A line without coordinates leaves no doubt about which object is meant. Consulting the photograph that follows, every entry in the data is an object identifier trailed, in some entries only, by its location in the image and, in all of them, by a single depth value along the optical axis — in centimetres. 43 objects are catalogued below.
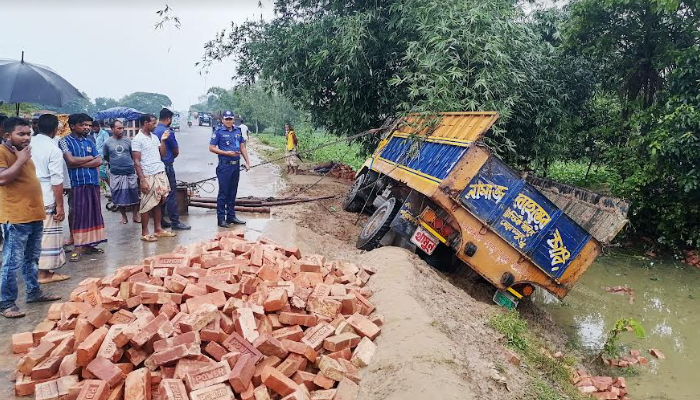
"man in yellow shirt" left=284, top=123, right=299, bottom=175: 1525
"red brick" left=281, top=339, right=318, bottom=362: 344
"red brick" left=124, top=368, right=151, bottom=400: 299
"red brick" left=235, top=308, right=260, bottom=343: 345
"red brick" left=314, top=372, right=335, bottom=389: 328
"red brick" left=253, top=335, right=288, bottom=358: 338
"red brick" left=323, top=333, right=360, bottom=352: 354
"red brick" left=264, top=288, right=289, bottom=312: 378
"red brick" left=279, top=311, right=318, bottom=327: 376
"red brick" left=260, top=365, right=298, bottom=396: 311
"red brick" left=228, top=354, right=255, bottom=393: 307
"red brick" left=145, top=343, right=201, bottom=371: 316
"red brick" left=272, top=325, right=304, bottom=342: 358
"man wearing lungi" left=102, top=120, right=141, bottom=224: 667
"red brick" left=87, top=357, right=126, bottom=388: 304
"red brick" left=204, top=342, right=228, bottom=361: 334
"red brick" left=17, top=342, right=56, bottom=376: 324
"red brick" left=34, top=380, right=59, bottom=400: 300
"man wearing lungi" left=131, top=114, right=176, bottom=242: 627
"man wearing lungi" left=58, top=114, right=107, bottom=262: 545
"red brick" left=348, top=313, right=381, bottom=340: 379
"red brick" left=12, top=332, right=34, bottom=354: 356
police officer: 702
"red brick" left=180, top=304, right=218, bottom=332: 340
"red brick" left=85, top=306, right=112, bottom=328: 355
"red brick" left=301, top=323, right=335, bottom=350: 355
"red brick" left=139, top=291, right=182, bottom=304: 377
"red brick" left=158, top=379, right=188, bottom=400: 292
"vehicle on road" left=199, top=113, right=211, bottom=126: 5829
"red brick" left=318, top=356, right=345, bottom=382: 332
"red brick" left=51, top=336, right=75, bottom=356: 334
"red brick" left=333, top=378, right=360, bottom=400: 318
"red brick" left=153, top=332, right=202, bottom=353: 325
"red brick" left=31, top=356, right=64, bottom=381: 317
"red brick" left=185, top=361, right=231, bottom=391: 303
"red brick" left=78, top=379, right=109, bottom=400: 289
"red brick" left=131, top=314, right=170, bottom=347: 324
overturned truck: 569
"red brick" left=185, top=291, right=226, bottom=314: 369
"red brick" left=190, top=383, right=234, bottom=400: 294
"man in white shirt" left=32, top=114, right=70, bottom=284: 464
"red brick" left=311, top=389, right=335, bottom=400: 314
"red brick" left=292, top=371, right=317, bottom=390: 329
